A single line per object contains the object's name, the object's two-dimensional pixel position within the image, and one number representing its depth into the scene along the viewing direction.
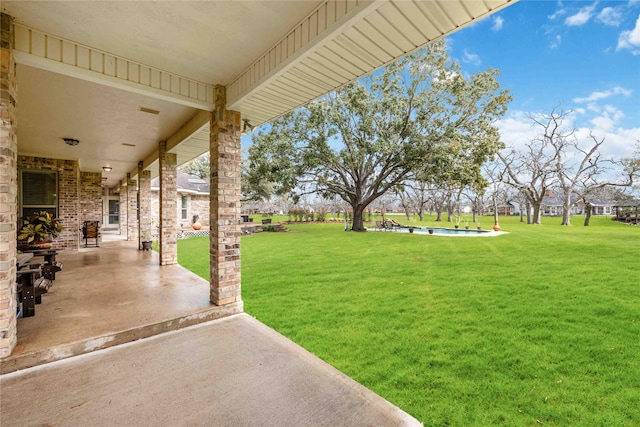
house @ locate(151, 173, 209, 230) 17.16
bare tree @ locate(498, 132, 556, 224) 27.11
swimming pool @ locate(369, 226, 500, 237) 16.21
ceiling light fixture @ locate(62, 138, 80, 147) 6.36
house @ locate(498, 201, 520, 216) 61.83
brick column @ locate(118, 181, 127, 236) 15.46
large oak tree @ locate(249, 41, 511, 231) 14.44
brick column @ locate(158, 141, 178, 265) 6.79
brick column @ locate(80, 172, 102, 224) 11.01
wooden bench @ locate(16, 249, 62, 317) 3.47
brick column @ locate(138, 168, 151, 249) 9.40
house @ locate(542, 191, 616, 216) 50.41
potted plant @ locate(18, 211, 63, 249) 6.22
